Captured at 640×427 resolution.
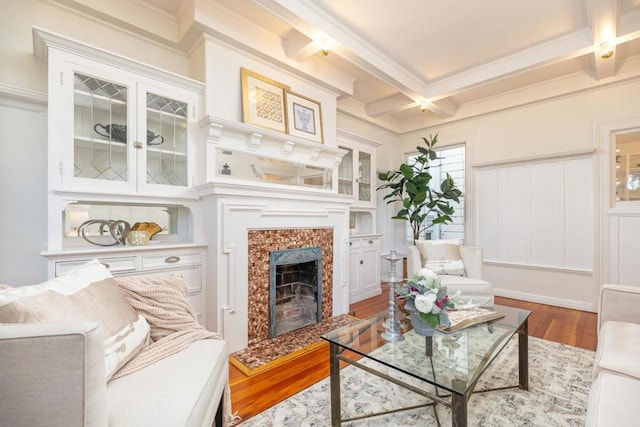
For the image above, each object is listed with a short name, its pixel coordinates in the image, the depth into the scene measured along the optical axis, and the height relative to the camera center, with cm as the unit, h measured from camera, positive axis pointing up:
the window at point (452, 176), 447 +56
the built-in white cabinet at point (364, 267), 378 -74
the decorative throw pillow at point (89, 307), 91 -32
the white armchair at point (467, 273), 273 -65
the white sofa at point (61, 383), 75 -45
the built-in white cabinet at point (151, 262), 183 -35
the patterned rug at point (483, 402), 154 -111
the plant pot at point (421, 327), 151 -61
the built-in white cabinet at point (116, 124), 187 +68
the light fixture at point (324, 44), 255 +153
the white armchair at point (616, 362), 95 -64
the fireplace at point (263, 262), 248 -44
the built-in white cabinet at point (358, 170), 389 +62
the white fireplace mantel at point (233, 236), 229 -18
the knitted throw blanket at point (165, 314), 133 -49
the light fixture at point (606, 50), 262 +151
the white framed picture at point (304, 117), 295 +103
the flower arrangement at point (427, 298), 144 -44
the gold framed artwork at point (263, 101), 262 +108
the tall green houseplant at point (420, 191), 395 +31
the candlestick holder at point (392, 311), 166 -61
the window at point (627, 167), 319 +51
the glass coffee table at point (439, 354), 117 -70
